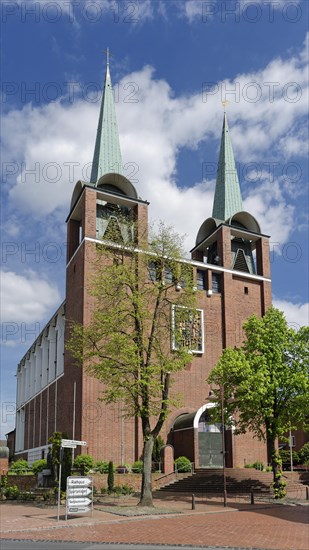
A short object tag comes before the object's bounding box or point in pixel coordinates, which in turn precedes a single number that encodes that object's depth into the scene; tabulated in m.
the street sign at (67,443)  19.60
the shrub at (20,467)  36.44
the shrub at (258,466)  38.62
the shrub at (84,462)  33.06
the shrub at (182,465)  34.97
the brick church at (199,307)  37.12
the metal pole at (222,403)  25.64
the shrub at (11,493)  28.36
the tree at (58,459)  26.45
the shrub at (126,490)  29.45
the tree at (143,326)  24.25
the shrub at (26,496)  27.82
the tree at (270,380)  27.08
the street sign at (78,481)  19.16
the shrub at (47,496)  27.04
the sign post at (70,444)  19.42
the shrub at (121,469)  33.78
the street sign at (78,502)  18.91
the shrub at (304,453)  44.53
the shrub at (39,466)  32.82
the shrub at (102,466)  33.00
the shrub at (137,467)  34.28
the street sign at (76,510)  18.83
